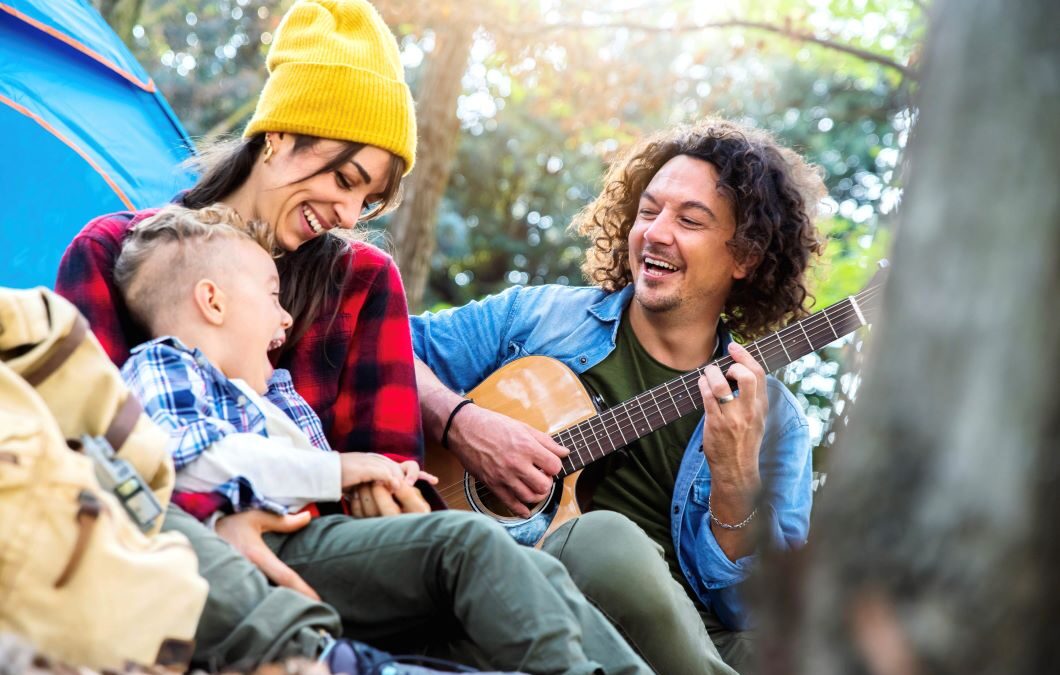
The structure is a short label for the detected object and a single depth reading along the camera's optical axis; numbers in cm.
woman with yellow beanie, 175
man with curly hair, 278
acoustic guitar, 300
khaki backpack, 144
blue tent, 326
